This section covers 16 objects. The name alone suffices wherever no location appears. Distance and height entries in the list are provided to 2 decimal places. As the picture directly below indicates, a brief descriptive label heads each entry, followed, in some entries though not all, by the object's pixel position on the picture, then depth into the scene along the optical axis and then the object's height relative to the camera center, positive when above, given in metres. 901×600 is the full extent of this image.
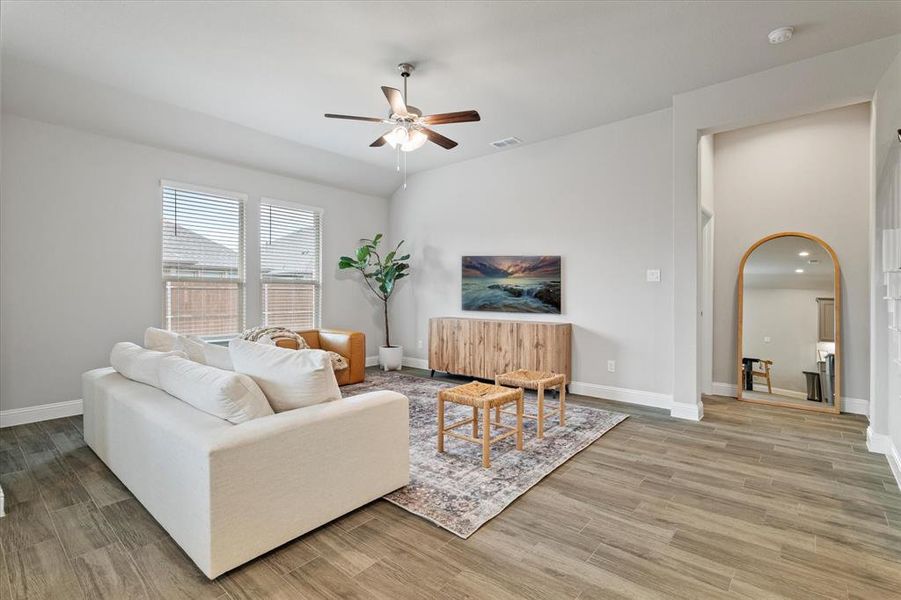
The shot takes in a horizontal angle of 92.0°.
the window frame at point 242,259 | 5.35 +0.52
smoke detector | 3.04 +1.88
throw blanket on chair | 4.95 -0.42
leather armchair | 5.43 -0.61
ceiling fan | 3.26 +1.38
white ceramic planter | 6.55 -0.87
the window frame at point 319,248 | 5.65 +0.71
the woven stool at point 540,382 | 3.57 -0.70
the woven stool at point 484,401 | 2.92 -0.72
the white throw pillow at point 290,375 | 2.22 -0.39
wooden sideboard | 4.97 -0.57
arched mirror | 4.43 -0.26
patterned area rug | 2.41 -1.14
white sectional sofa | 1.79 -0.79
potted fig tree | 6.45 +0.43
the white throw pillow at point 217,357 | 2.71 -0.37
